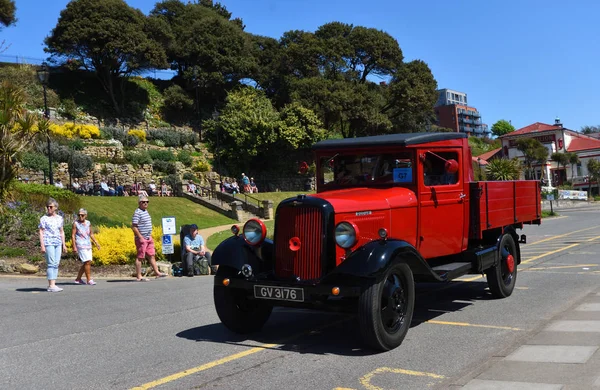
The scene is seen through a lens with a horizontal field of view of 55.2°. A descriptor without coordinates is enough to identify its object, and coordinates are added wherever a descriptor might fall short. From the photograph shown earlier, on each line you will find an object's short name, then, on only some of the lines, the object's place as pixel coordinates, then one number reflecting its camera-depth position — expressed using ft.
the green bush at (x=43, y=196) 59.21
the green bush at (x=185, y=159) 141.90
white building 254.68
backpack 44.98
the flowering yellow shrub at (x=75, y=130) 128.81
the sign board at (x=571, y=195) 186.39
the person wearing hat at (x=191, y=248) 44.24
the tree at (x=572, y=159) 242.78
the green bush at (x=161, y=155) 135.44
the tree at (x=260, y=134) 147.95
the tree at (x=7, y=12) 146.00
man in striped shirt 39.86
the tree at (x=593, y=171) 227.81
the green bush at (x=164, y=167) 131.03
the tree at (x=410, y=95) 183.62
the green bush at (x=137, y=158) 127.03
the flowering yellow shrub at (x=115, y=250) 46.11
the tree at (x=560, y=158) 233.35
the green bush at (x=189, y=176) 129.98
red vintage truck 20.04
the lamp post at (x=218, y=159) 146.75
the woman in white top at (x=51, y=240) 35.60
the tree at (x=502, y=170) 142.39
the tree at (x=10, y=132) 50.91
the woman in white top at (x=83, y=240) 38.24
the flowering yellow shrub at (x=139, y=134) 146.72
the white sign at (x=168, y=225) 45.75
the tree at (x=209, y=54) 174.29
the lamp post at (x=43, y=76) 82.97
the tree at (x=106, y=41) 150.61
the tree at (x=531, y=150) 215.31
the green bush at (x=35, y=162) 99.30
